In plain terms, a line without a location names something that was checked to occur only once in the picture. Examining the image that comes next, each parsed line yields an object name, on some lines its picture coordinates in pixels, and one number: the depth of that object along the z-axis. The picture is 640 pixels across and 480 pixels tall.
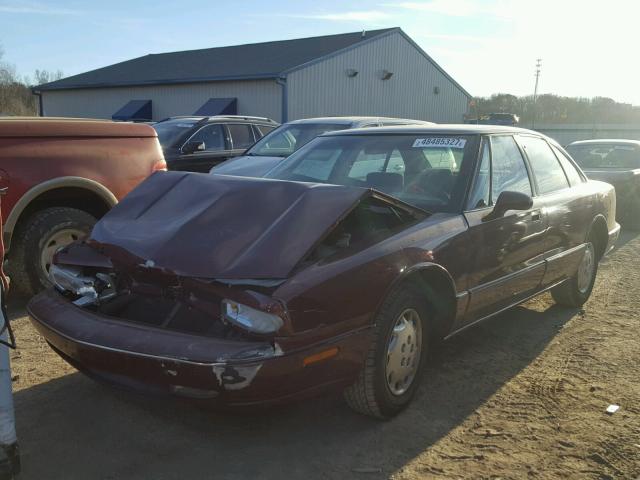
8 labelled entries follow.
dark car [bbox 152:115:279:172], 10.12
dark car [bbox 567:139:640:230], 9.92
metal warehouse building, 23.08
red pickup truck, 4.95
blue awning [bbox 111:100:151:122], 26.39
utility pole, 52.19
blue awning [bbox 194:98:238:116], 23.20
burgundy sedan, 2.70
